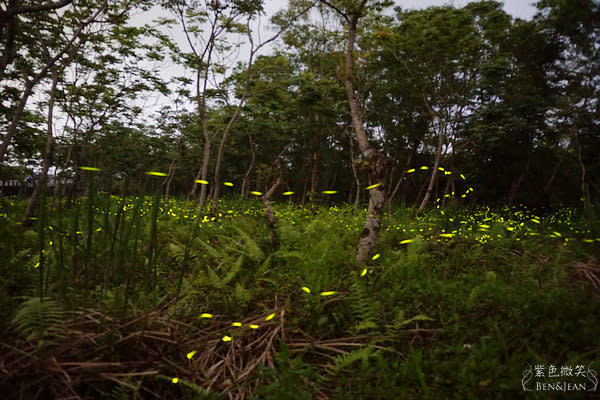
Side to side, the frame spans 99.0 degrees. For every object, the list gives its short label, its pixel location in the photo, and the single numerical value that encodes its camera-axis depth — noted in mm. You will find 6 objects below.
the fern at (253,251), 3316
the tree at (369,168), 3215
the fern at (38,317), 1569
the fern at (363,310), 2133
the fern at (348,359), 1794
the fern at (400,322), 2084
